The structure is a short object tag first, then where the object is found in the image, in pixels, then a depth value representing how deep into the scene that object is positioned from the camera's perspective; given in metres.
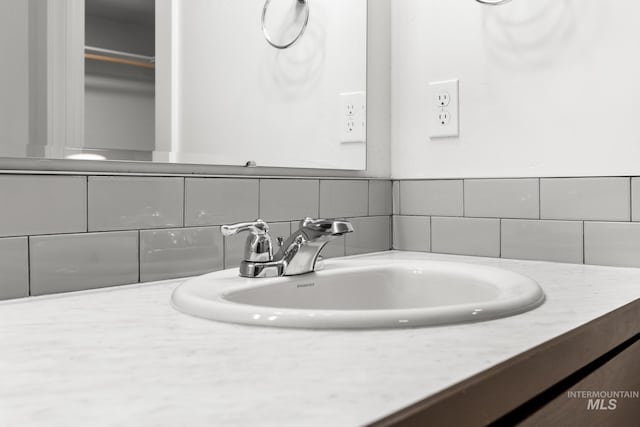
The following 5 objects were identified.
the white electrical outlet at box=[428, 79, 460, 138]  1.41
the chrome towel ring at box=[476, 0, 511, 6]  1.30
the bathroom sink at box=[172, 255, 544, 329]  0.65
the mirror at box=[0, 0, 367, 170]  0.85
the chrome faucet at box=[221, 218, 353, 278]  0.94
